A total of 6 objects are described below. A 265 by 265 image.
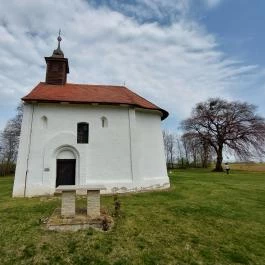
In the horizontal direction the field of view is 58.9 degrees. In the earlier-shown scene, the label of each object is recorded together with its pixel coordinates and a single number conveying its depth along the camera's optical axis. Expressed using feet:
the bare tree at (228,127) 110.11
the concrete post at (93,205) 27.37
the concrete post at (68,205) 27.17
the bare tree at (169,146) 189.51
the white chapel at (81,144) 44.04
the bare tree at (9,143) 112.68
